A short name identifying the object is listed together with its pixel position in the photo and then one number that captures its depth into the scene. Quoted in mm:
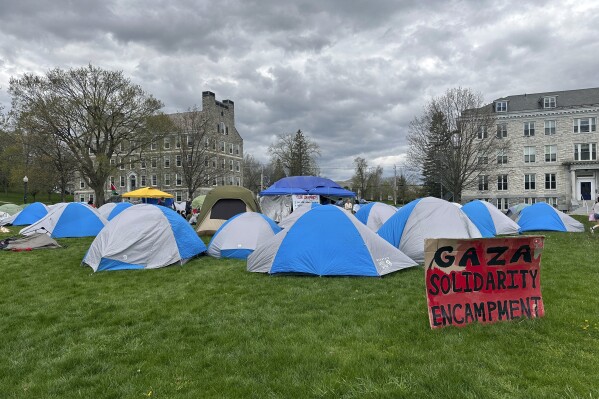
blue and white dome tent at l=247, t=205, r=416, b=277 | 7906
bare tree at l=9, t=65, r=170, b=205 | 29922
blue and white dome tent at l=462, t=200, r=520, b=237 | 15570
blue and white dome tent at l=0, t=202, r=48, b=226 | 21016
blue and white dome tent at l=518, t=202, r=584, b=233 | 17234
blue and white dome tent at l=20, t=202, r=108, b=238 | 15695
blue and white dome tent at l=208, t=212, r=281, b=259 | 10602
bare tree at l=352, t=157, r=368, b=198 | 84188
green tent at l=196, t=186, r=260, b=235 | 16188
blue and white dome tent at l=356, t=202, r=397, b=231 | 14891
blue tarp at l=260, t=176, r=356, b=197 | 22531
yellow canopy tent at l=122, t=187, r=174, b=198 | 23392
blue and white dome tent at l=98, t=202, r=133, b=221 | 18219
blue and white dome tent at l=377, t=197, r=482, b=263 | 9414
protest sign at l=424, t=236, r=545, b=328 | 4758
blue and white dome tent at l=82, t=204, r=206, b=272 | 9086
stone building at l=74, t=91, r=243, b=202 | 53562
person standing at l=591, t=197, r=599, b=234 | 17028
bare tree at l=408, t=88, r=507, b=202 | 31625
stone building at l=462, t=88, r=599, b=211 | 43000
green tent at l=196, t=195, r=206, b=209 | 30122
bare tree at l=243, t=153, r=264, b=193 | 84000
